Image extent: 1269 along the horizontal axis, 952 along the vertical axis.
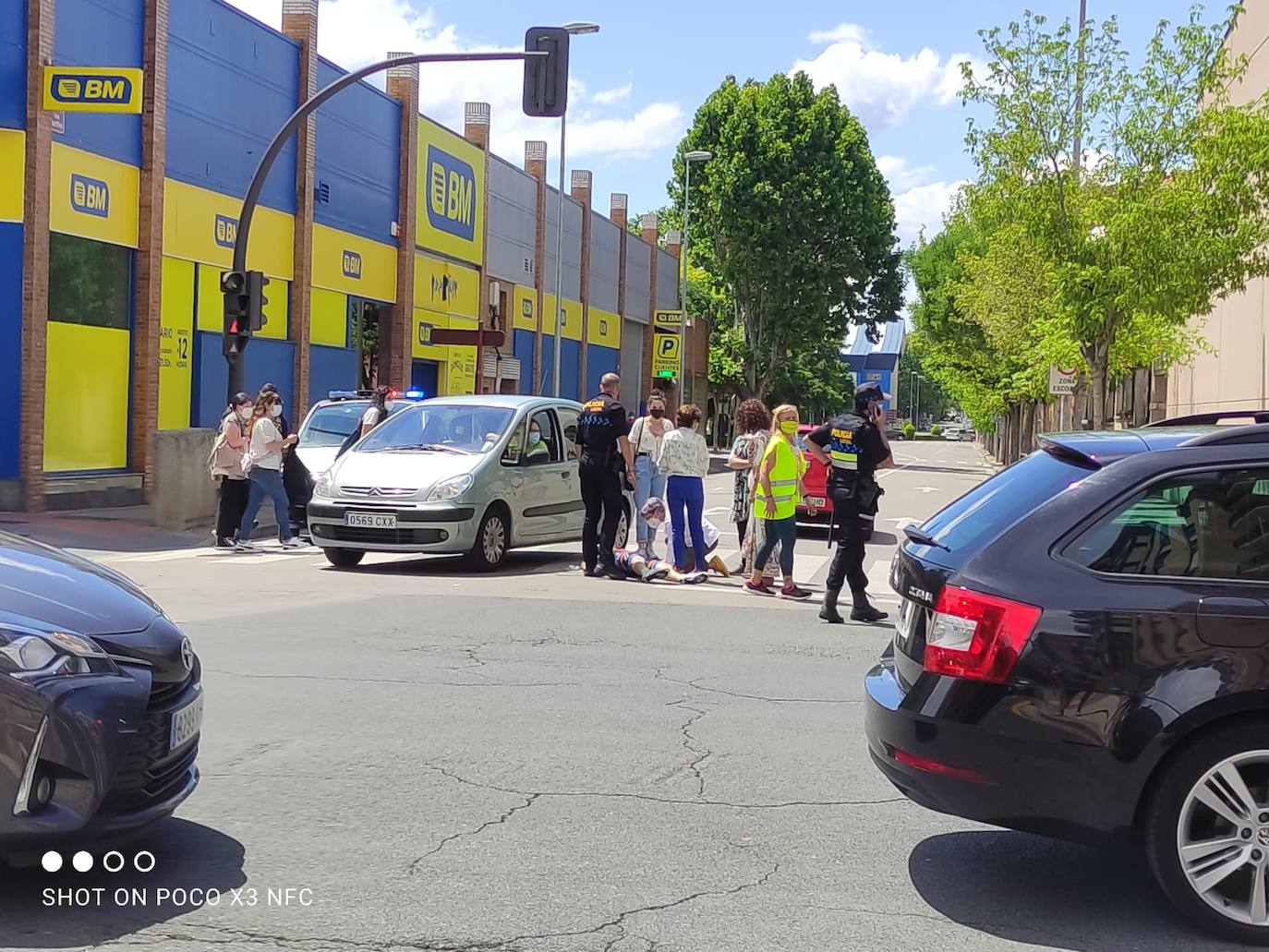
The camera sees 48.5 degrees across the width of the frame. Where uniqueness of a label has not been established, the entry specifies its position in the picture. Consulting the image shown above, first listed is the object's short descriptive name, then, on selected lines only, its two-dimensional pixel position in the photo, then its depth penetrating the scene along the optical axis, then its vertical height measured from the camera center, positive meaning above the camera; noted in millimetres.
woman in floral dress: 13555 -341
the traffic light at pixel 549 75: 17484 +4073
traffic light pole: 17828 +3161
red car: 18766 -981
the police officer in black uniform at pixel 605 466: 13211 -576
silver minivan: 13289 -837
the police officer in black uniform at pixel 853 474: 10664 -452
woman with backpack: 15375 -860
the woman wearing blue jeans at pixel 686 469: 13070 -574
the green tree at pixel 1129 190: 22016 +3838
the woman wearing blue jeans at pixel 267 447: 15461 -602
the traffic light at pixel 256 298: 18641 +1241
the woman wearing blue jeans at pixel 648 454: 13828 -473
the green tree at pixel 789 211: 52219 +7499
